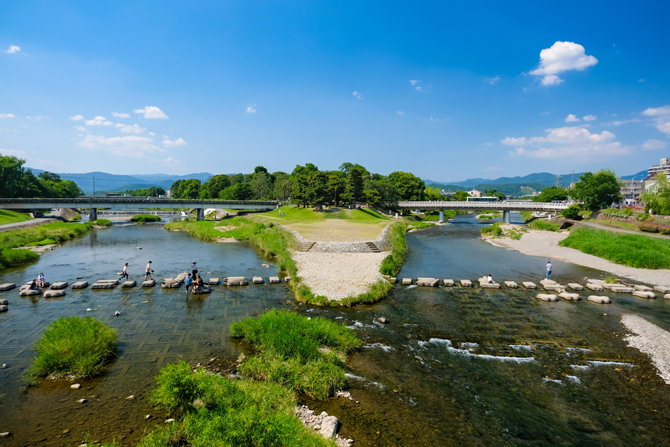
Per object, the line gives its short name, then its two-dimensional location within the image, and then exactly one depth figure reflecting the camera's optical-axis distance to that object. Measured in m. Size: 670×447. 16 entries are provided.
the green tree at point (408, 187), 101.88
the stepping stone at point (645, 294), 22.19
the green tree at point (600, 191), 62.66
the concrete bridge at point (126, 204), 62.97
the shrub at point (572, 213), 64.06
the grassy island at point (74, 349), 11.78
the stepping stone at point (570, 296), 21.89
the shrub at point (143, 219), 77.81
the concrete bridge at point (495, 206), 75.94
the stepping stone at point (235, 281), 24.53
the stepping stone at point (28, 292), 21.03
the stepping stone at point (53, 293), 20.71
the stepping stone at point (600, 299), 21.34
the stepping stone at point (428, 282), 25.22
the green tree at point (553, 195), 136.38
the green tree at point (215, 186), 126.91
